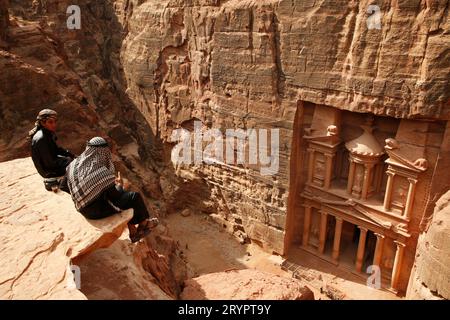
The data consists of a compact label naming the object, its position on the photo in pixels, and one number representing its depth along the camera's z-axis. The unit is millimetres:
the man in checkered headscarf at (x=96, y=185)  4852
